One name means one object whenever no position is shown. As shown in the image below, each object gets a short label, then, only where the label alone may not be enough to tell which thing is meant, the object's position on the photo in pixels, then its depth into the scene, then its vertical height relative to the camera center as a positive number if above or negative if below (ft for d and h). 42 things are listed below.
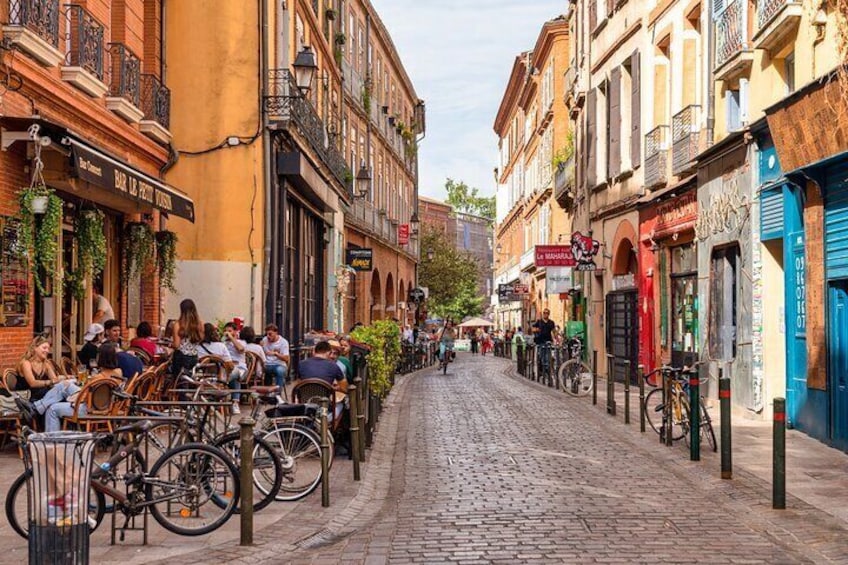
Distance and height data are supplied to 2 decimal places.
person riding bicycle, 111.36 -1.53
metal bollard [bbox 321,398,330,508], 30.30 -3.79
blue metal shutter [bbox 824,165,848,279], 42.52 +3.83
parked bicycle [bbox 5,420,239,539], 24.71 -3.69
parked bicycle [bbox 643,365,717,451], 41.45 -3.36
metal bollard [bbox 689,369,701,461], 38.93 -3.24
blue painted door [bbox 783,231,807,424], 47.38 -0.06
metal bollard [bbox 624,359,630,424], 51.79 -3.21
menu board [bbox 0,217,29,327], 40.55 +1.65
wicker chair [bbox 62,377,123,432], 33.55 -2.31
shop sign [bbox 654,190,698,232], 66.69 +6.94
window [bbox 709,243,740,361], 58.70 +1.15
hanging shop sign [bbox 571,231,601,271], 86.28 +5.58
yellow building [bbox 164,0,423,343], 67.00 +10.75
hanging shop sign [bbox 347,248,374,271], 116.74 +6.69
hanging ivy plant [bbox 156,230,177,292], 58.95 +3.63
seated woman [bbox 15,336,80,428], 35.19 -1.86
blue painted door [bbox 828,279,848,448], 42.41 -1.36
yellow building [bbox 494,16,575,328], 140.56 +24.09
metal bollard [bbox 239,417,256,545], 24.47 -3.08
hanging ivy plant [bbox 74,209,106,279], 47.39 +3.49
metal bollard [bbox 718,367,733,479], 34.12 -3.26
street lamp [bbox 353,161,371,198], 106.22 +13.52
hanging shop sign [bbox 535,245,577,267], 87.61 +5.18
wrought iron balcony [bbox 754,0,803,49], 46.14 +12.79
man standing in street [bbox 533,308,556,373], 92.73 -0.58
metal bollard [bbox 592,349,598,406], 62.75 -3.26
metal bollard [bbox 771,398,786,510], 29.45 -3.89
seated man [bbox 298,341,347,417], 40.19 -1.74
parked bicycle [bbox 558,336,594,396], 70.74 -3.46
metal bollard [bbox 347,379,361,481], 35.06 -3.22
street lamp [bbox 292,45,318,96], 66.13 +15.06
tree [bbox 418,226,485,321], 234.17 +11.40
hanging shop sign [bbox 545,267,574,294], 101.35 +3.89
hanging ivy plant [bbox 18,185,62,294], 39.45 +3.33
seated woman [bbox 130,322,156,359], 49.64 -0.73
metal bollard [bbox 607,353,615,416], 56.24 -3.47
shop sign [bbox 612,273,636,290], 84.80 +3.20
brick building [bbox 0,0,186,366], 40.32 +8.24
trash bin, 19.44 -3.09
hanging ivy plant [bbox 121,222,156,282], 56.24 +3.80
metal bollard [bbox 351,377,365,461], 37.77 -3.22
